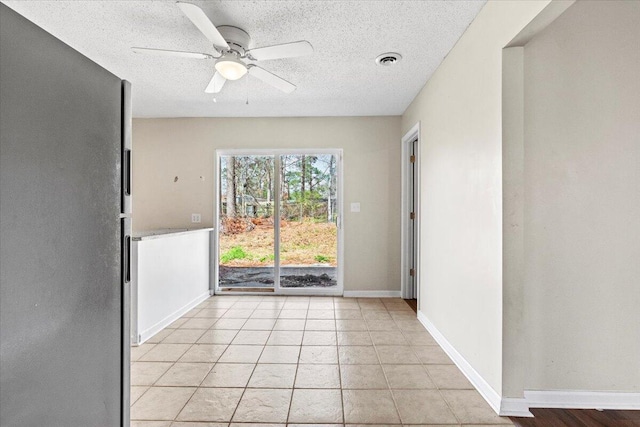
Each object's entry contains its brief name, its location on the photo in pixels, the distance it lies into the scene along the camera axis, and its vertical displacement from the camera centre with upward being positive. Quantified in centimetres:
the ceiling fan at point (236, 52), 205 +107
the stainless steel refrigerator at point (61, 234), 73 -6
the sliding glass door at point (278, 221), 441 -9
